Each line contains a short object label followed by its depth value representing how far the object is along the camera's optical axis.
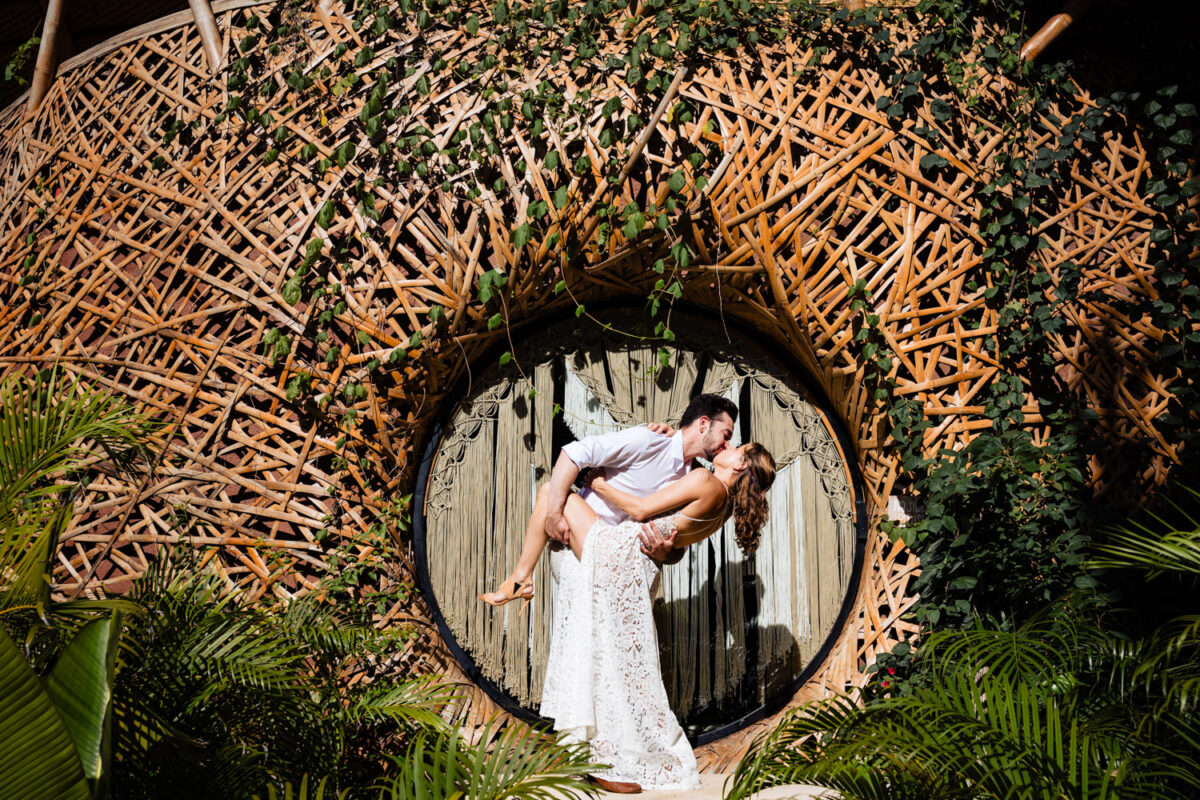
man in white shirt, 3.34
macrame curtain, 3.83
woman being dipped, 3.32
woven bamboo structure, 3.60
